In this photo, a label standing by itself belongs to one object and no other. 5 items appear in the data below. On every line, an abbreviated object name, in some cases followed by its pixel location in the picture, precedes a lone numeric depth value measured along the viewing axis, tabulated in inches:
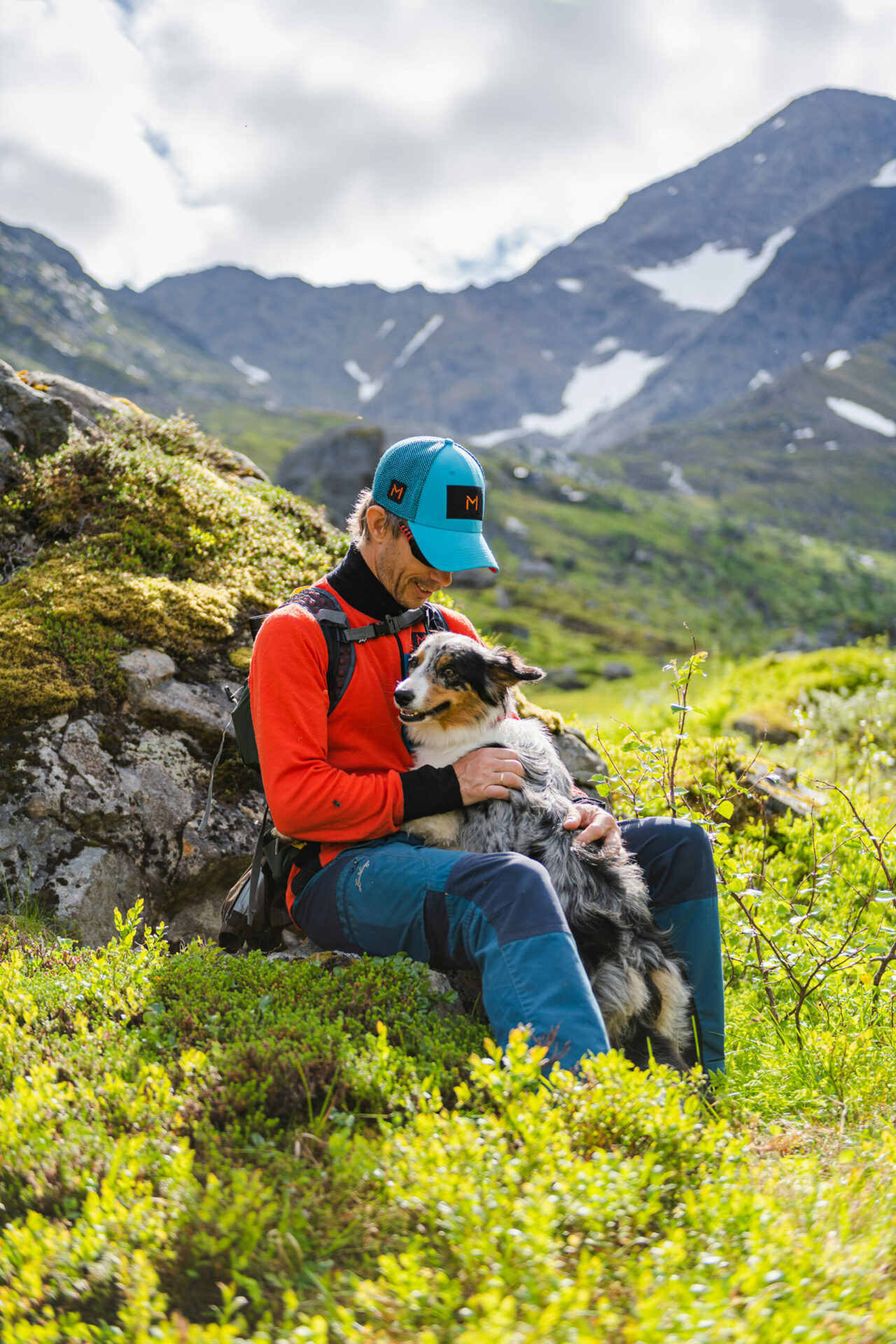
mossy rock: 259.6
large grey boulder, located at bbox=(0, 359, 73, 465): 340.2
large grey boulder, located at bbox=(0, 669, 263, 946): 226.5
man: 160.7
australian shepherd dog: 168.2
